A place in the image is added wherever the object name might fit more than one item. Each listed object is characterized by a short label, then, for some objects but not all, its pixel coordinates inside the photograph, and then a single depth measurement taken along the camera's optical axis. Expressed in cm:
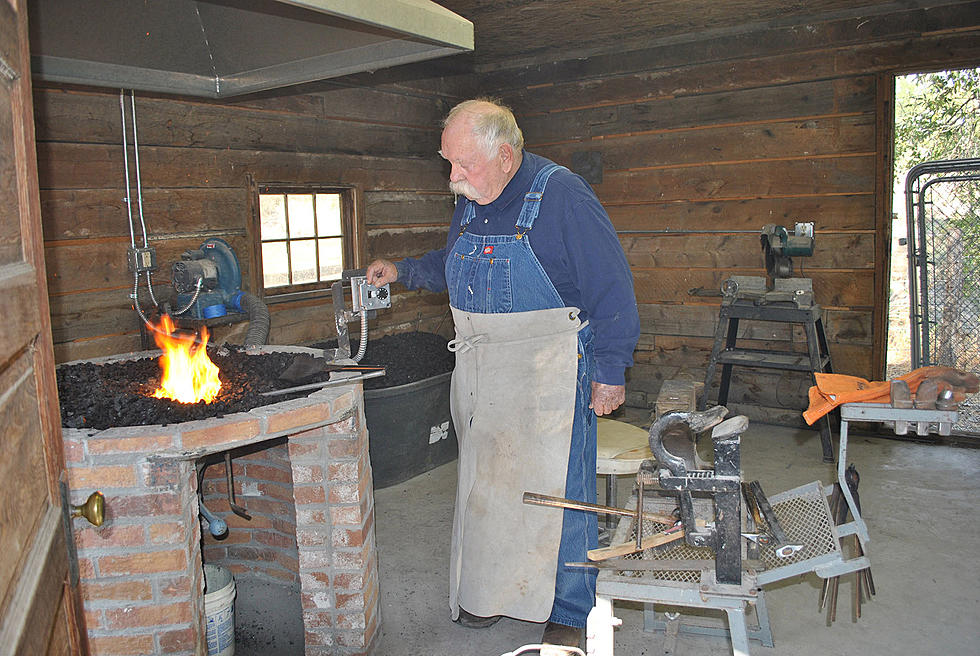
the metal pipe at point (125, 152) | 313
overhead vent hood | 201
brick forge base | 190
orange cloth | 212
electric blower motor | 313
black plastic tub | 383
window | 403
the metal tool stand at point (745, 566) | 171
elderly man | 229
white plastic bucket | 239
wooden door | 85
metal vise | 168
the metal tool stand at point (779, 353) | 420
